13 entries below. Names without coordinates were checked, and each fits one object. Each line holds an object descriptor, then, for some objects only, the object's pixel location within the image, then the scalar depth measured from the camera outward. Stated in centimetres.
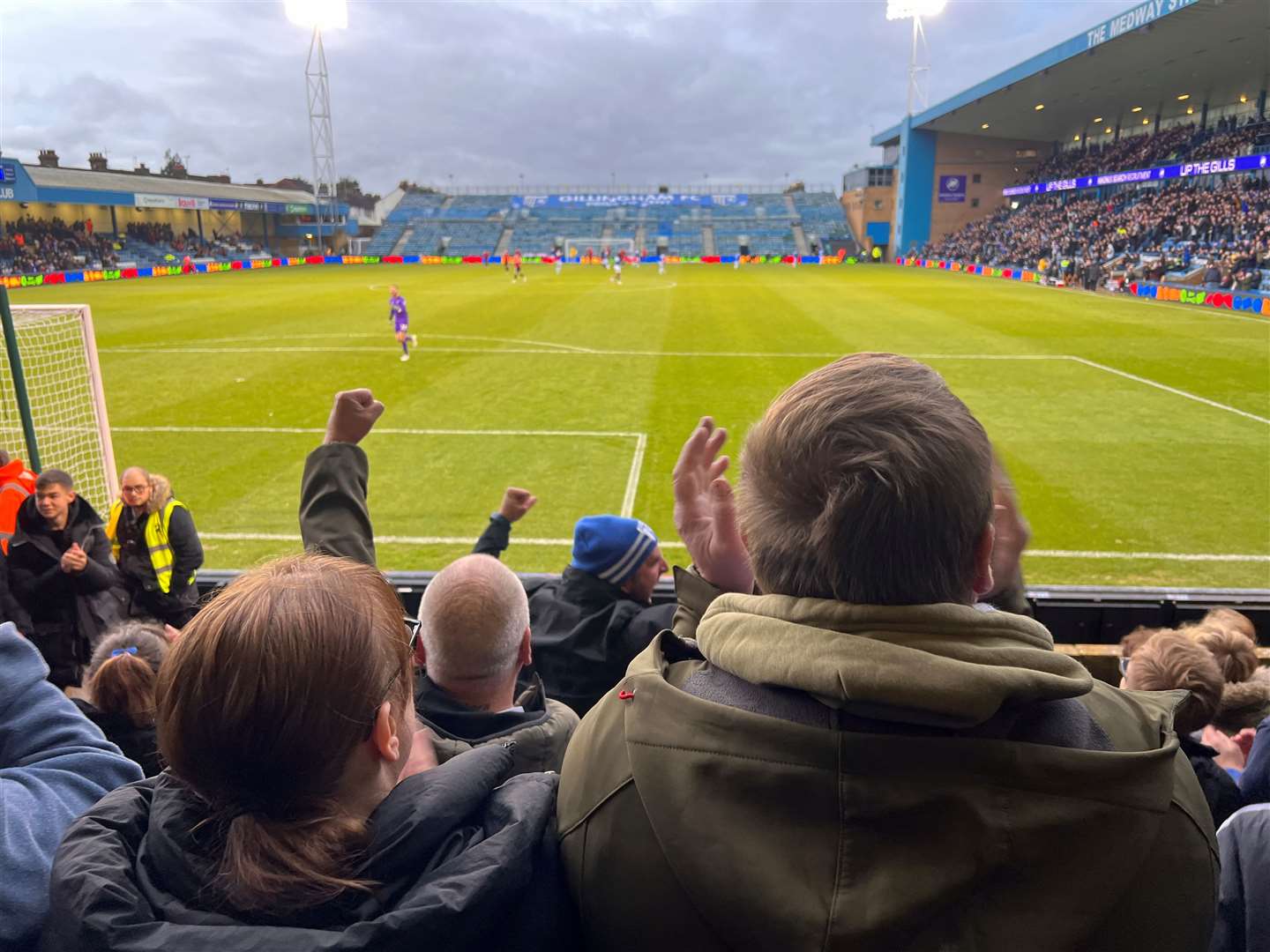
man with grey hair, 210
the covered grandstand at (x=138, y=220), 5191
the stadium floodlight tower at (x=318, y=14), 5050
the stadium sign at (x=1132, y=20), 3088
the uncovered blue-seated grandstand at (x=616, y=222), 8206
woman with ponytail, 125
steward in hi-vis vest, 593
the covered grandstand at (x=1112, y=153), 3553
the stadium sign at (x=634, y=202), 9425
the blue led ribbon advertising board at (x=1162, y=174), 3756
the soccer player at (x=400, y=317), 1822
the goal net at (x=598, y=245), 8054
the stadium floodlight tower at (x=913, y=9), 5306
